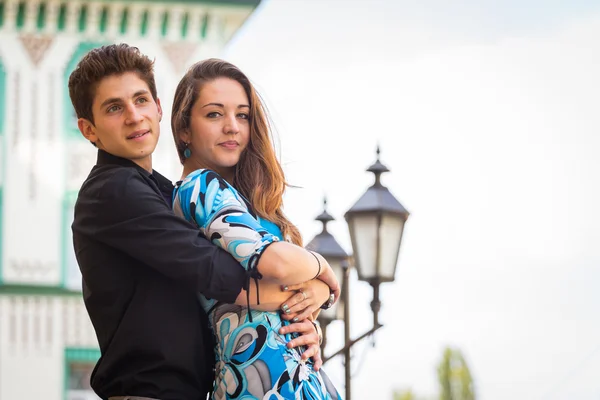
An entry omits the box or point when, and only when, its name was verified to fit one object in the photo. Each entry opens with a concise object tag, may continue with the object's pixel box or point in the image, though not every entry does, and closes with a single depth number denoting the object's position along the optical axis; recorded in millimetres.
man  4336
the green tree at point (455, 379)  51804
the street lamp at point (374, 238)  10809
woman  4396
